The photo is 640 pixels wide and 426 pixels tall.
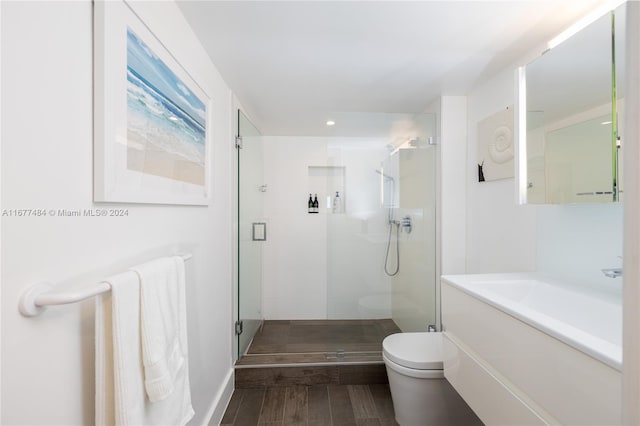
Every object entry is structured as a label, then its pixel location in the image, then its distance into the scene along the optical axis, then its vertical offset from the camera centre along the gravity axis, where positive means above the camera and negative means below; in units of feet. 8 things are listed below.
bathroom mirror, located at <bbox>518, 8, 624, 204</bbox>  3.59 +1.40
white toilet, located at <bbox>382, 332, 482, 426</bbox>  5.17 -3.44
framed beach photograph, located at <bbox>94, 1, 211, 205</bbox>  2.48 +1.08
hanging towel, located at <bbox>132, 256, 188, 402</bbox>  2.63 -1.16
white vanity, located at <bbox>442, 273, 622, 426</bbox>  2.30 -1.43
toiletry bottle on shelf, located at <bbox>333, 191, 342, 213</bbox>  8.55 +0.28
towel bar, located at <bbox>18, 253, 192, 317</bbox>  1.88 -0.60
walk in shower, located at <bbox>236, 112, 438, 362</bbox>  7.70 -0.75
